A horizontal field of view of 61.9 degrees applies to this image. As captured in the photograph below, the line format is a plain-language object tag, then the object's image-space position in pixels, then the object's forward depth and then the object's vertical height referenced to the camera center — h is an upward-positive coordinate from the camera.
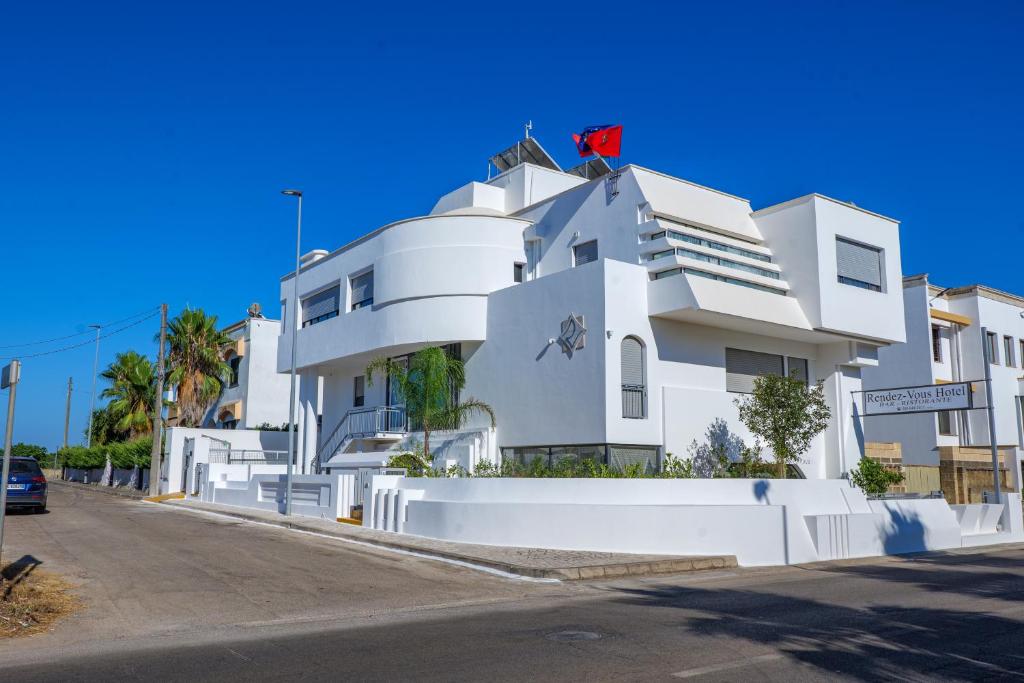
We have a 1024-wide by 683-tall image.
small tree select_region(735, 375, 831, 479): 21.69 +1.40
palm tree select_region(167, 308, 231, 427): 42.53 +5.10
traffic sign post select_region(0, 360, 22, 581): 9.58 +0.78
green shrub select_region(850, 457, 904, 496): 25.14 -0.24
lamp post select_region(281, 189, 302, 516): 23.59 +1.20
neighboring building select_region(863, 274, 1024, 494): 33.84 +4.26
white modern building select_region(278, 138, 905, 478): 21.77 +4.32
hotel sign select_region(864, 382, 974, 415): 23.45 +2.00
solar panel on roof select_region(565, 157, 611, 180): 32.94 +11.48
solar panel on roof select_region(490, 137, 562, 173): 32.34 +11.94
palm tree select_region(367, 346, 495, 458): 23.94 +2.03
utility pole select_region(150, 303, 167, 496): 34.78 +1.76
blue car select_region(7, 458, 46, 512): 22.44 -0.63
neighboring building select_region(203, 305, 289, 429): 43.69 +4.15
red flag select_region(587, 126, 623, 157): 28.19 +10.70
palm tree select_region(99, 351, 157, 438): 47.09 +3.82
